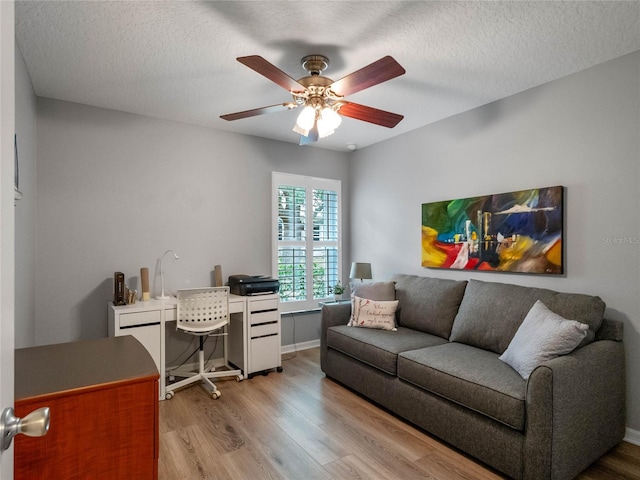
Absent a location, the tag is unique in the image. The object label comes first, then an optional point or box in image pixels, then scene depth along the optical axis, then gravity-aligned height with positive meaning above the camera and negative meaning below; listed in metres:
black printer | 3.61 -0.50
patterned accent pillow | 3.33 -0.73
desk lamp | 3.41 -0.37
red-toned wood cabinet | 1.17 -0.64
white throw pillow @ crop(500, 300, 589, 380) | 2.05 -0.61
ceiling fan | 2.07 +0.89
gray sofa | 1.88 -0.88
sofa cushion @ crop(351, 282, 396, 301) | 3.55 -0.54
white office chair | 3.14 -0.71
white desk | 3.00 -0.84
